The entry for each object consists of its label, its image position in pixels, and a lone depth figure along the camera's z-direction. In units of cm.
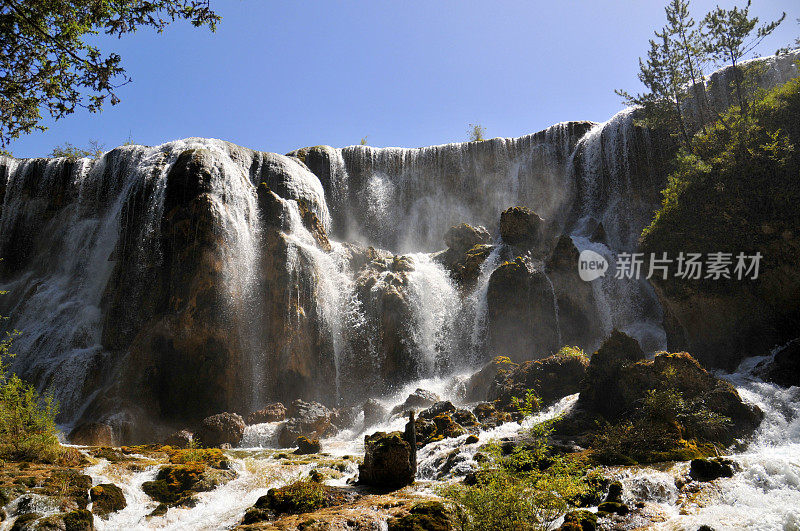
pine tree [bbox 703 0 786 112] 2798
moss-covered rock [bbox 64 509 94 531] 820
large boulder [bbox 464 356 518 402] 2142
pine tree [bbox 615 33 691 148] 2834
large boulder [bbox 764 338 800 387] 1464
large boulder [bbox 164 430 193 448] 1806
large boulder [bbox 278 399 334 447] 1902
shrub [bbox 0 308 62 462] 1067
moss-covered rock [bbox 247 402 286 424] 2083
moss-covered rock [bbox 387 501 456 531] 764
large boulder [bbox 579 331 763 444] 1280
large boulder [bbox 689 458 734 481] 879
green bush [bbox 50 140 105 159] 4093
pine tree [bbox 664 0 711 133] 2934
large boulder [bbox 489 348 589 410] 1769
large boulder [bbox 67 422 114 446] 1909
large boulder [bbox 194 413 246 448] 1850
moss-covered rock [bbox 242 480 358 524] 916
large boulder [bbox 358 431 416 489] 1065
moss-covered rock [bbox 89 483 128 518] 948
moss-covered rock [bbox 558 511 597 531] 730
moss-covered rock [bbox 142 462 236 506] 1061
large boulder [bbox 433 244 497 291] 2786
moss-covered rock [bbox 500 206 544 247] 2833
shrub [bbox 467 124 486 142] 4556
